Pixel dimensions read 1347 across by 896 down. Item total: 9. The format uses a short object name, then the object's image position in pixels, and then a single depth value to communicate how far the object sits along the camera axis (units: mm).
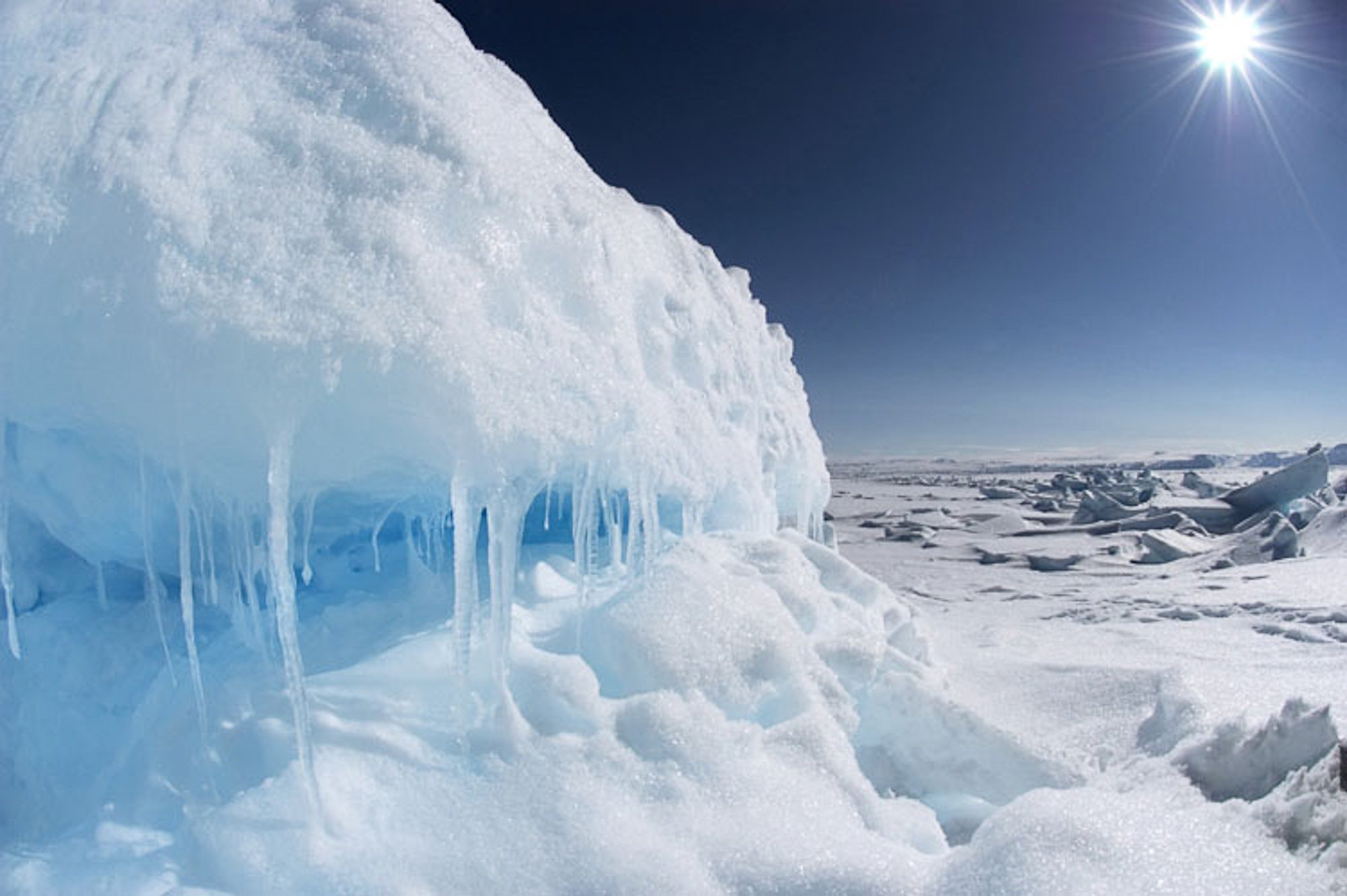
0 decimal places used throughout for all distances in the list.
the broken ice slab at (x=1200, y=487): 17938
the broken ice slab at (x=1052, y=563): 9289
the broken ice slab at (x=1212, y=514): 12102
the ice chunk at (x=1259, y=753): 2162
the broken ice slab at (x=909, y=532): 13307
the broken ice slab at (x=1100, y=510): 13438
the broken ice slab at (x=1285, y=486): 11539
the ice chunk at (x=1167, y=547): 8984
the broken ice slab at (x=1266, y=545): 7977
